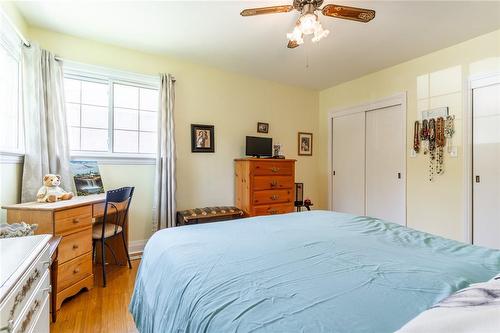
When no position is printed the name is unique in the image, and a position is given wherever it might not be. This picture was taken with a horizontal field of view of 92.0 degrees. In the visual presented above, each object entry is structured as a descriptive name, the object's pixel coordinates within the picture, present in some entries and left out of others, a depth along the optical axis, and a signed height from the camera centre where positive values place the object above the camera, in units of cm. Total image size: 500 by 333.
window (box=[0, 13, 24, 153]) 197 +62
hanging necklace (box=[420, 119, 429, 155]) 302 +39
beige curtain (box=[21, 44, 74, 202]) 222 +40
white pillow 45 -30
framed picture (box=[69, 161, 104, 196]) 257 -15
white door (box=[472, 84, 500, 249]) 250 +1
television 364 +28
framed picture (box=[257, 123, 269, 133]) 391 +61
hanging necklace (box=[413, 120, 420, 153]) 312 +38
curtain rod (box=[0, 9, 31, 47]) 186 +111
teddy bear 207 -25
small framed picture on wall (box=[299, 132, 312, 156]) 440 +39
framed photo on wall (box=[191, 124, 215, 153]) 335 +36
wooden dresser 327 -30
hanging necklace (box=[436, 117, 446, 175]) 287 +28
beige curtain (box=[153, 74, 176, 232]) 298 -3
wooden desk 179 -52
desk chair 224 -60
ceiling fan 175 +112
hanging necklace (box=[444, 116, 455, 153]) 281 +44
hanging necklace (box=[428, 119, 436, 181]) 296 +26
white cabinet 67 -40
